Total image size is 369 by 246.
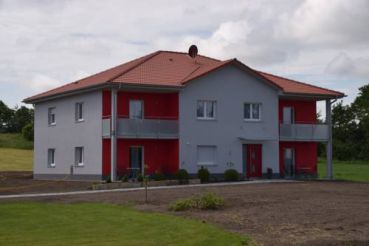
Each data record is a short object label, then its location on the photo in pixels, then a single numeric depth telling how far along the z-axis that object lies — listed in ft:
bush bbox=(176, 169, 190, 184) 117.43
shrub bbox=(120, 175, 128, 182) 118.44
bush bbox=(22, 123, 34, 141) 254.27
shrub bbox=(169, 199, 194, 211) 65.67
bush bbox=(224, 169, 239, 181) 125.49
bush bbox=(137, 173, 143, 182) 115.12
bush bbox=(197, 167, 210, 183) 122.11
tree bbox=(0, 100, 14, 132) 300.48
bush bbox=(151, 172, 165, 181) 120.08
